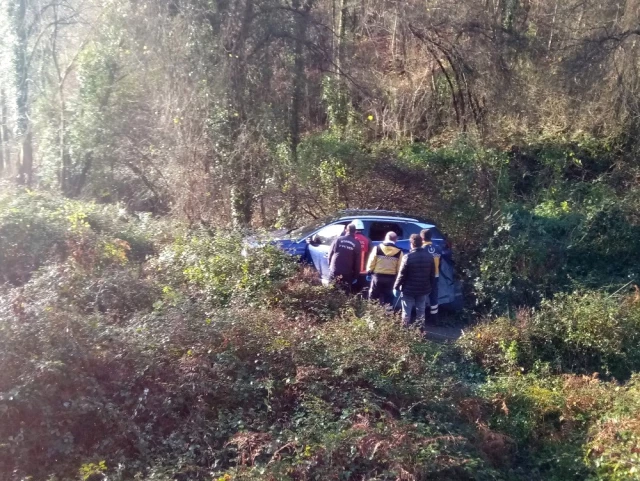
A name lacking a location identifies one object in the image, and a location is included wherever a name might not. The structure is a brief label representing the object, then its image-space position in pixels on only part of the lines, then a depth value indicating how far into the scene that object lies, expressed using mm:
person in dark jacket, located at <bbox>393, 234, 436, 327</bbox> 10117
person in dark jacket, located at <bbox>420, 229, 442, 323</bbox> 10555
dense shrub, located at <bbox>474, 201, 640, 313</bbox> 12039
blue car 11625
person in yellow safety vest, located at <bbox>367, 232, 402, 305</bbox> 10539
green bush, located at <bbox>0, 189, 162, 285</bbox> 11547
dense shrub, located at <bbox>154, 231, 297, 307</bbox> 10125
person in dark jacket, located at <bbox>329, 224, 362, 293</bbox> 10914
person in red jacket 11219
